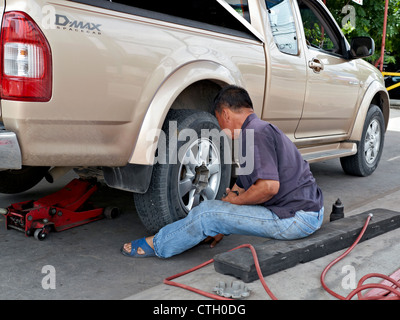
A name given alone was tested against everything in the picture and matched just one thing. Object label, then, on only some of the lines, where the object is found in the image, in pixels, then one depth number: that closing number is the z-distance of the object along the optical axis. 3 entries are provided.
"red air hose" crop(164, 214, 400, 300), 2.30
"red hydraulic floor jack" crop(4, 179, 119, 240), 3.29
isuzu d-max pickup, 2.46
